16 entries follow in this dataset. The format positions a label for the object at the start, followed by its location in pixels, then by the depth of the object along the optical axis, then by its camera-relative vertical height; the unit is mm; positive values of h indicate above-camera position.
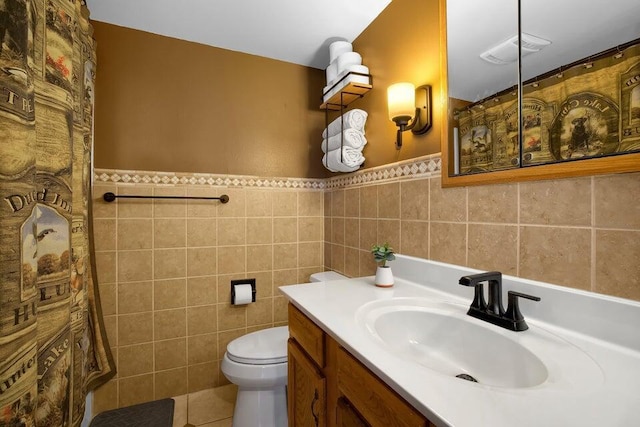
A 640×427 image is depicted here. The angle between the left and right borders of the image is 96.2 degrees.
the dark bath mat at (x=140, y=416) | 1508 -1106
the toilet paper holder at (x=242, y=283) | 1811 -476
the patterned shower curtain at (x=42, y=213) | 580 +1
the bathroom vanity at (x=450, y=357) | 460 -318
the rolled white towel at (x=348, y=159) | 1601 +286
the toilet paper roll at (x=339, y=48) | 1704 +970
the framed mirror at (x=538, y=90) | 653 +328
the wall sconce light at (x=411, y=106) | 1195 +439
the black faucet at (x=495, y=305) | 758 -275
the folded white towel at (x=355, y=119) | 1596 +507
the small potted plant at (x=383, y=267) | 1176 -241
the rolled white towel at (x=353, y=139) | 1597 +396
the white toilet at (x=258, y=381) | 1368 -813
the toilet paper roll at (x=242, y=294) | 1784 -521
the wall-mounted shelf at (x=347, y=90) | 1561 +684
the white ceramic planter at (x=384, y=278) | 1174 -280
